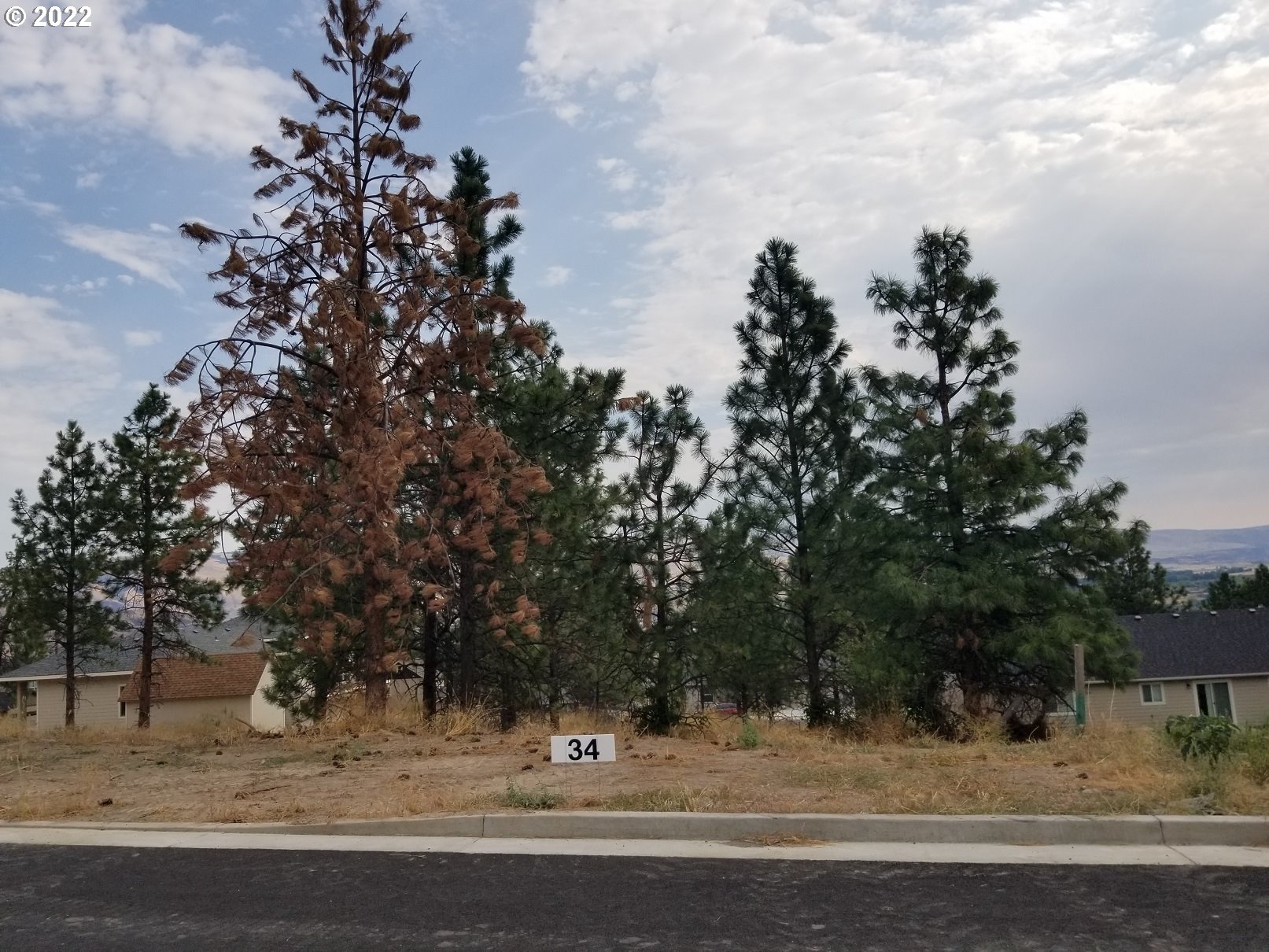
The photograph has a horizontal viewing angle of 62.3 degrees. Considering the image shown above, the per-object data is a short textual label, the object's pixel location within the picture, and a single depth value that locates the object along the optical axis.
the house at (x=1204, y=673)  39.66
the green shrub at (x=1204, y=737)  9.23
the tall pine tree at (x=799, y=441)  21.36
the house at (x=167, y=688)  42.03
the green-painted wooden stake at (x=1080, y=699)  14.11
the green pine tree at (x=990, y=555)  19.38
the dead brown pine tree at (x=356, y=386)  14.96
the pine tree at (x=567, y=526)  18.72
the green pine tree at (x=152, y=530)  28.77
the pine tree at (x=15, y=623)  30.31
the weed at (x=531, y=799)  8.52
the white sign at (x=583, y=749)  8.61
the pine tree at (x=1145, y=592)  59.53
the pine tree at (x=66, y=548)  30.19
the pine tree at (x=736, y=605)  21.91
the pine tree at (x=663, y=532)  22.20
